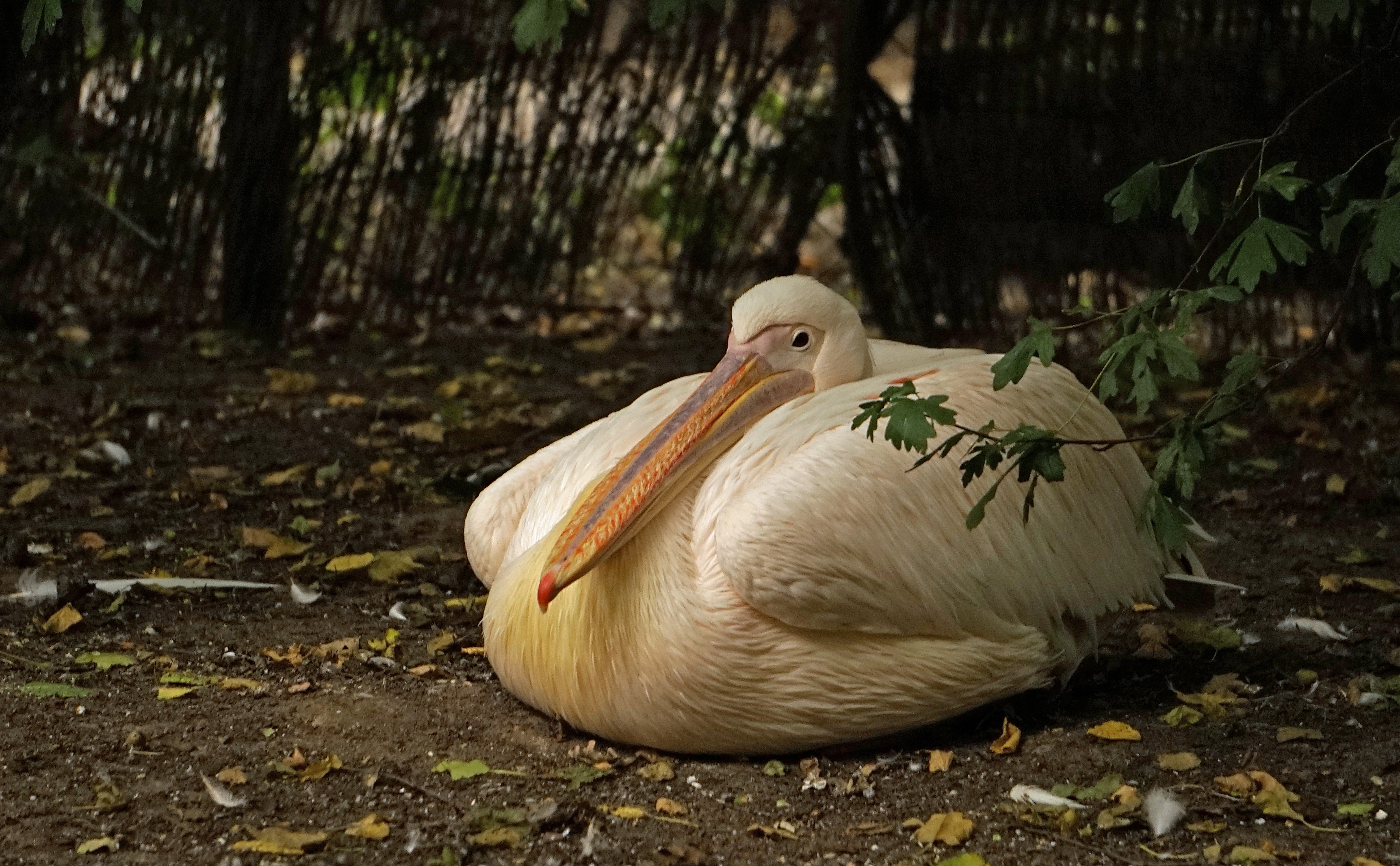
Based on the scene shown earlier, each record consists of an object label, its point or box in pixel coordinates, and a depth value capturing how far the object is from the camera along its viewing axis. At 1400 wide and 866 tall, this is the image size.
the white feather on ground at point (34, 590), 7.39
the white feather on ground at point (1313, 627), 7.12
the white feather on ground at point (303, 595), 7.71
